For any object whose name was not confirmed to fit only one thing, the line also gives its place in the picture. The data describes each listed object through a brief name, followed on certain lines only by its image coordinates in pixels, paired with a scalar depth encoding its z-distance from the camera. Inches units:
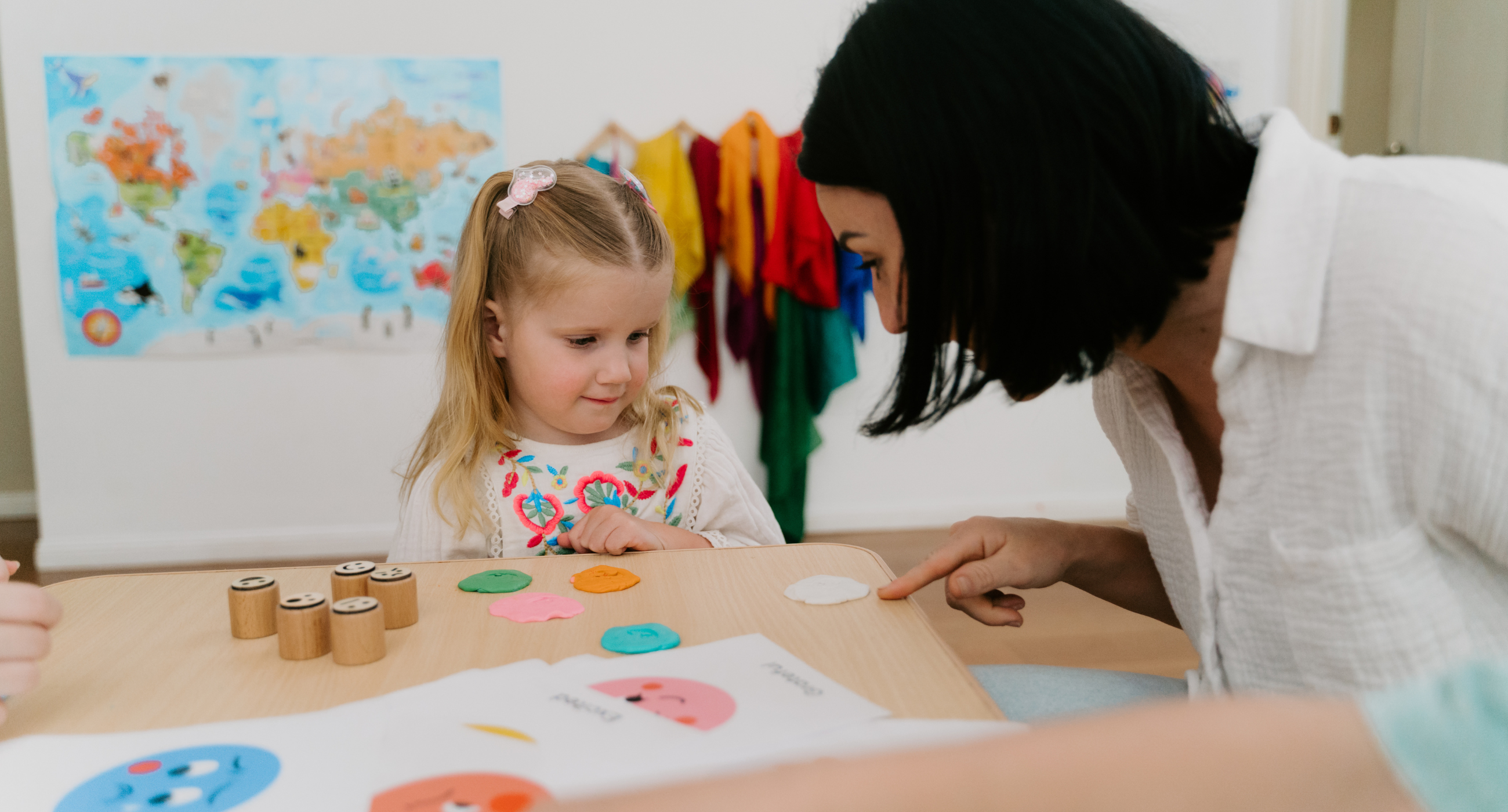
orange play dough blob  32.5
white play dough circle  30.8
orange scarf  109.1
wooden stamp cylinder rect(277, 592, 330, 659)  26.5
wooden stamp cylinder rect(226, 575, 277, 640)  28.3
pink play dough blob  29.6
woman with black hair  23.0
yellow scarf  108.4
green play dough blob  32.4
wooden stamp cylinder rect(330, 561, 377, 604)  30.3
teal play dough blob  26.5
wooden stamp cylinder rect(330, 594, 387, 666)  25.9
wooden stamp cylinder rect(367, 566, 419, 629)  29.0
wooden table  23.8
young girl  49.6
